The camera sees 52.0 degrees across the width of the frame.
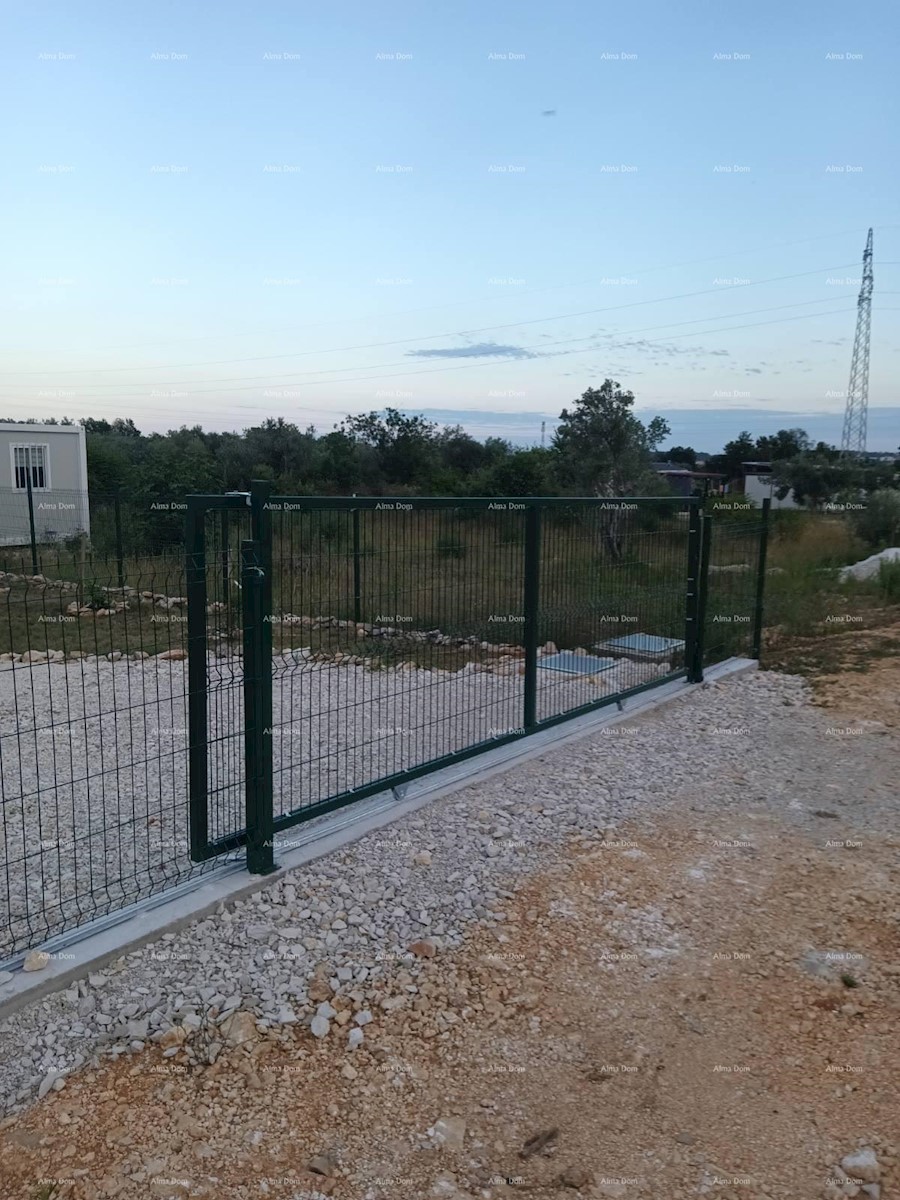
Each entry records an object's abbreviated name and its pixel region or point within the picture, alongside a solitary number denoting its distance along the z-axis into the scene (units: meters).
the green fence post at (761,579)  9.87
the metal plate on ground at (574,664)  8.21
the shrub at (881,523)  21.52
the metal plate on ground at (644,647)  8.83
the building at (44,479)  19.59
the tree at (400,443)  36.84
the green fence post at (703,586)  8.88
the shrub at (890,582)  14.66
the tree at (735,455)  62.12
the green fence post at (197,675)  4.17
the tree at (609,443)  22.14
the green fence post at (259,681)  4.30
